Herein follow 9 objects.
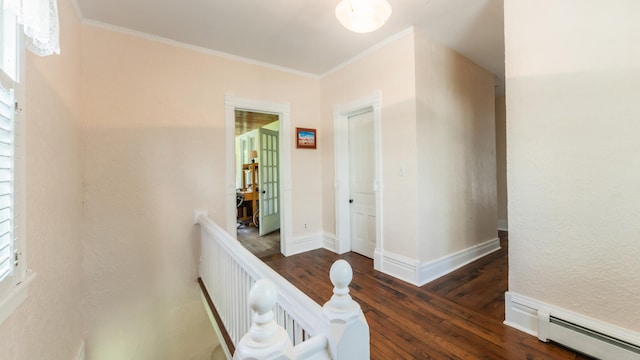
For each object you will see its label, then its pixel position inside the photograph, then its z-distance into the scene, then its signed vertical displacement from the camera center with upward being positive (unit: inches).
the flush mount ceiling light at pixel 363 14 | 62.0 +45.1
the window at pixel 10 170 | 34.5 +2.4
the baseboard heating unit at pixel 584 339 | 53.0 -39.8
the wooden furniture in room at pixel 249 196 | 213.9 -14.9
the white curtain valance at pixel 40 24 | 31.1 +22.7
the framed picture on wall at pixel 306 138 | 135.1 +24.6
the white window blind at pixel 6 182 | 34.4 +0.4
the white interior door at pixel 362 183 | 122.6 -2.1
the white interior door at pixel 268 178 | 172.4 +1.9
